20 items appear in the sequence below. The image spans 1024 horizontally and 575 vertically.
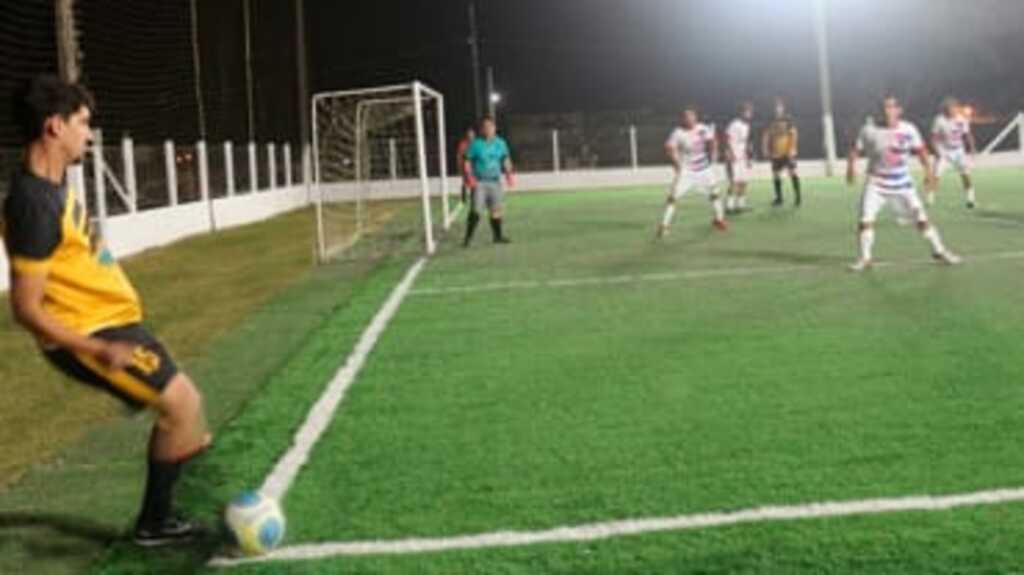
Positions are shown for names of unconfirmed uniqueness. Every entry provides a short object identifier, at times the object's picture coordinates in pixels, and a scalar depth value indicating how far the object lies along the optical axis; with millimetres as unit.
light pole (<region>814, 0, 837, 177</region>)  40906
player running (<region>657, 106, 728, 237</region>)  20359
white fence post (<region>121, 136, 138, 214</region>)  22656
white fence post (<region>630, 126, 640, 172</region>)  46953
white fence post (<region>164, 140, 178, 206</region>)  25359
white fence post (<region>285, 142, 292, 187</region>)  39125
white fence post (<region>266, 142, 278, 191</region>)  36512
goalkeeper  20172
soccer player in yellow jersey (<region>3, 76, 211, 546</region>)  4570
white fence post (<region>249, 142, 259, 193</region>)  33719
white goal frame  18656
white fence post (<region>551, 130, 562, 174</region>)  47344
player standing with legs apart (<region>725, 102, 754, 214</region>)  25375
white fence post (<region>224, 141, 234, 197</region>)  31016
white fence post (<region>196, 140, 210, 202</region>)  27984
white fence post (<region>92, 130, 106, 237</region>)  19797
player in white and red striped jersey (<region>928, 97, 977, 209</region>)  24531
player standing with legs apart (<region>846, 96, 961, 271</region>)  14133
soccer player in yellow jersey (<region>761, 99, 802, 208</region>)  25906
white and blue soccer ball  5148
